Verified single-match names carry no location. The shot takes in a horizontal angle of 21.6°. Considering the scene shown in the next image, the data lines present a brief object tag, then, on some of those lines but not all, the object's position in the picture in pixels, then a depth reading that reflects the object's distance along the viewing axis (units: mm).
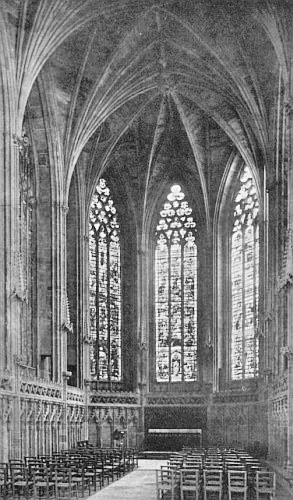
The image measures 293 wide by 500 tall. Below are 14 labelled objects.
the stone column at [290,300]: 24531
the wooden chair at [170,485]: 19398
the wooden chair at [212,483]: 18875
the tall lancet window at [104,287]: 40250
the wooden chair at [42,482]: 19984
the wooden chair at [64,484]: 19844
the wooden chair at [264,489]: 17891
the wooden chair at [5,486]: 20000
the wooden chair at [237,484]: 18516
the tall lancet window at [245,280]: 38688
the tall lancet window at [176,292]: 41625
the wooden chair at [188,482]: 18922
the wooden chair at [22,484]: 20469
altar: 39031
